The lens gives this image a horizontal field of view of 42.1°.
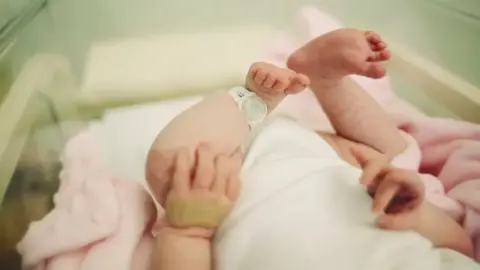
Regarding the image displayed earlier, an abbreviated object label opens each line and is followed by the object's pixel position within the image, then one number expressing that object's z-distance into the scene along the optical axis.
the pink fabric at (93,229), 0.47
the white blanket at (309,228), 0.45
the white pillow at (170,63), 0.70
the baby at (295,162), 0.45
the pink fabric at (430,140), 0.55
